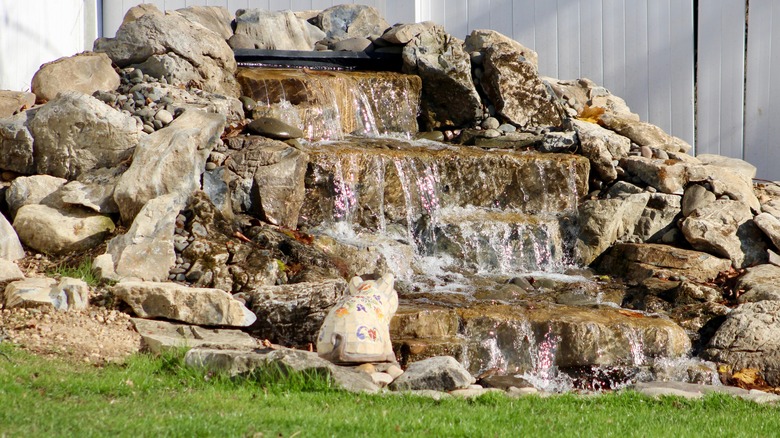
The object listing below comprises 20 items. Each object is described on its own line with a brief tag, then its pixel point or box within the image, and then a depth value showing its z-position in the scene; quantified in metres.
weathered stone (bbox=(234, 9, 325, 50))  24.19
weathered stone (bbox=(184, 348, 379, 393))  9.81
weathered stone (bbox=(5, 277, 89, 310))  11.87
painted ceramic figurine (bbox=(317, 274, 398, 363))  10.84
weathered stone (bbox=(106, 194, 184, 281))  13.65
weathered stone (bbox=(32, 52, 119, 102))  18.41
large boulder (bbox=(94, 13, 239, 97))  19.55
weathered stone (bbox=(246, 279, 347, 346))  12.69
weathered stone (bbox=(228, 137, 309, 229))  16.72
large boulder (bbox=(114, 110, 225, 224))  14.89
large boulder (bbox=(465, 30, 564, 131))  22.94
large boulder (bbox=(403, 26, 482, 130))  22.91
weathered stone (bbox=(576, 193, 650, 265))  18.58
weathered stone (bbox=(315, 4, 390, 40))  25.66
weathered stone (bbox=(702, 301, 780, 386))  13.40
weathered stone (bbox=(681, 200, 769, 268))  17.78
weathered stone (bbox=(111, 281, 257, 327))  12.35
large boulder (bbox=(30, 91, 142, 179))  16.00
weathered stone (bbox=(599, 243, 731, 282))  17.12
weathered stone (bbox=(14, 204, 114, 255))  14.46
